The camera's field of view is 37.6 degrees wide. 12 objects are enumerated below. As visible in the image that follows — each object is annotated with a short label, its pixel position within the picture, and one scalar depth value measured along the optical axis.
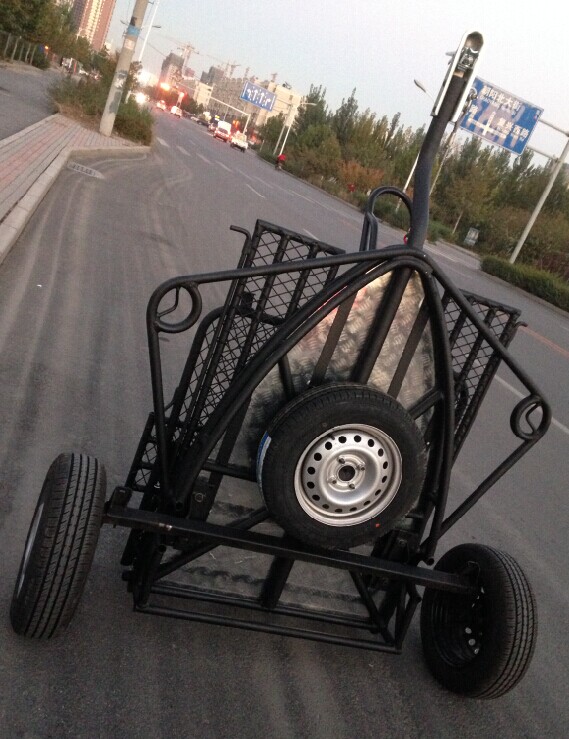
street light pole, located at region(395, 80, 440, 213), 51.53
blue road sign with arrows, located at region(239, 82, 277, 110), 92.12
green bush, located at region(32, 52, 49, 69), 69.50
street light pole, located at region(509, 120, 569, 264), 34.81
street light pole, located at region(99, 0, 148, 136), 25.64
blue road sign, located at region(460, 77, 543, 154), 35.16
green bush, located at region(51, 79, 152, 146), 28.45
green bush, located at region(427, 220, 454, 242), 52.91
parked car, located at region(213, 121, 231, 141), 79.81
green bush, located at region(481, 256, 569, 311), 29.53
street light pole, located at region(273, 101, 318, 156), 85.86
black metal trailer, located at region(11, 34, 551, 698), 2.81
